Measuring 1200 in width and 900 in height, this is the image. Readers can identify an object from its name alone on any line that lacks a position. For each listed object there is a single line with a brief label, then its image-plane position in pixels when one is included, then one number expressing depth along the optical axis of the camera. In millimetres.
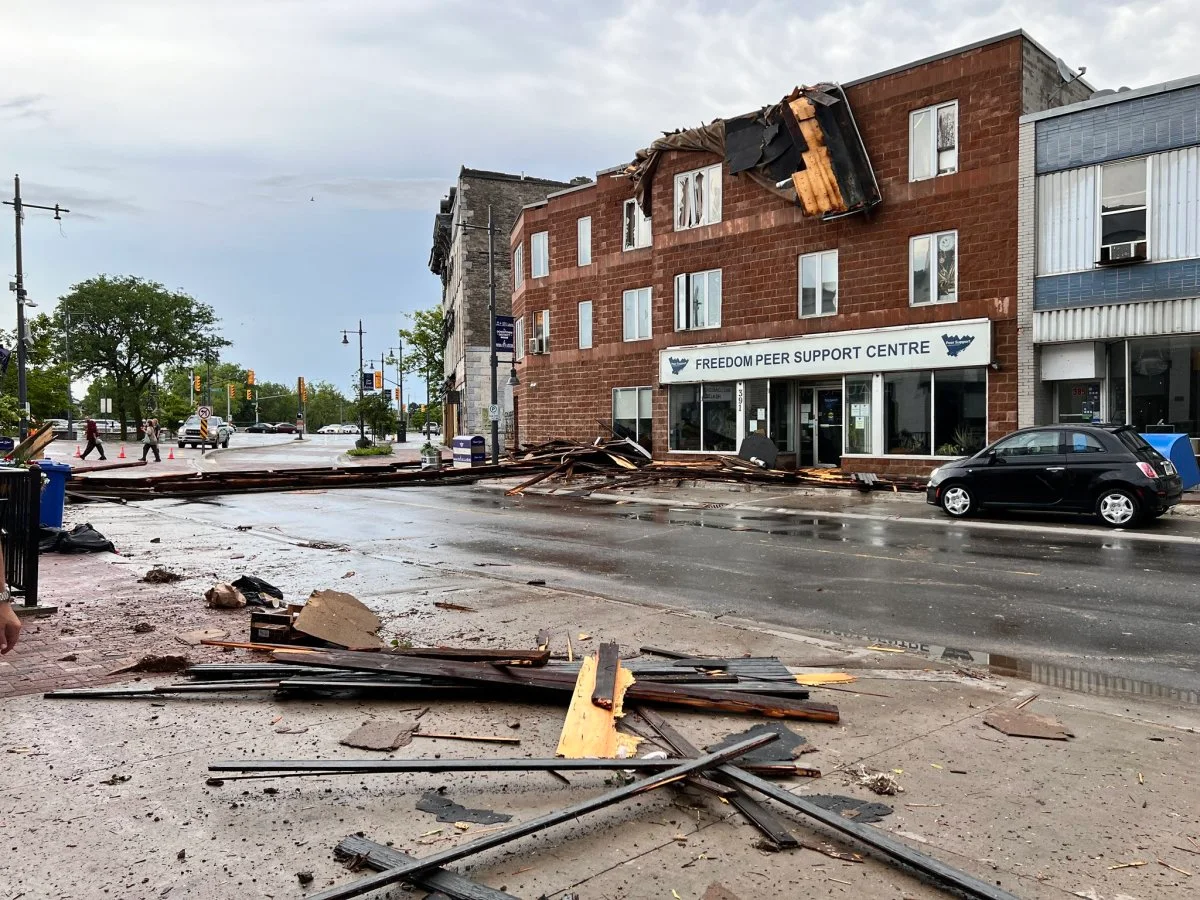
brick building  21594
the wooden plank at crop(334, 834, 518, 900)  3051
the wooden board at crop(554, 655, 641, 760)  4348
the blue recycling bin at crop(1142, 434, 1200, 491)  16547
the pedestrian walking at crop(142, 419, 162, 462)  37406
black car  13992
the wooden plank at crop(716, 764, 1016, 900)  3070
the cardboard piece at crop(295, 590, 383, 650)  6363
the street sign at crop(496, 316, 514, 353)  29953
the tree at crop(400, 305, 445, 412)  77438
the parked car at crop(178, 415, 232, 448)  55344
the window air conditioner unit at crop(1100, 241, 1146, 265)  19109
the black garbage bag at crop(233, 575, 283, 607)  8766
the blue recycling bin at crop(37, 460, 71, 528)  12555
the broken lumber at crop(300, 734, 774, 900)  3035
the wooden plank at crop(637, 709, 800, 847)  3461
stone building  49312
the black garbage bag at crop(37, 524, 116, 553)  12039
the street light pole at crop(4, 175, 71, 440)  31578
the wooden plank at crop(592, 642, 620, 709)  4855
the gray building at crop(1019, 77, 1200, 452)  18750
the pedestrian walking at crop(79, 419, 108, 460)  37381
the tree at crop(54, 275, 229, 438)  76188
